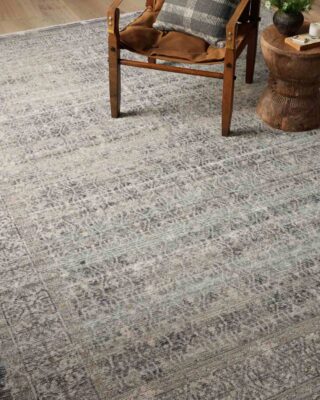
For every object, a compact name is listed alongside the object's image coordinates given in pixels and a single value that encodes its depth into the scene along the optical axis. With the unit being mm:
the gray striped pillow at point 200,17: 2963
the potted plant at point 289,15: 2752
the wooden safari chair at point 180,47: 2781
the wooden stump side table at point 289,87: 2715
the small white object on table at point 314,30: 2760
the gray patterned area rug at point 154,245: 1878
